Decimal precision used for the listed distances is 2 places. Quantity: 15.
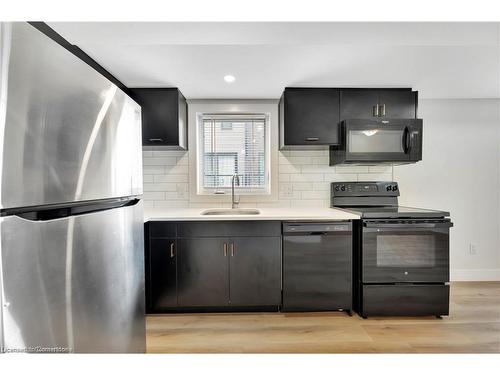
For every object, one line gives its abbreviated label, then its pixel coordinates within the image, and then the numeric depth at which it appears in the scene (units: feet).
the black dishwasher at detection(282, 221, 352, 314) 7.09
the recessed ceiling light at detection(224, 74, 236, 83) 6.98
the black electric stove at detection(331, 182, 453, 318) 6.95
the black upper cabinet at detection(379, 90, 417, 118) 8.04
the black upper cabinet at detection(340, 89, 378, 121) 8.03
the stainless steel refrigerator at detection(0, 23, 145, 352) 1.75
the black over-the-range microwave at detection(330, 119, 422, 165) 7.63
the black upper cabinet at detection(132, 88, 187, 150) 7.84
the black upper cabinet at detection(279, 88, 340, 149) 8.00
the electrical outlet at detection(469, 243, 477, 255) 9.45
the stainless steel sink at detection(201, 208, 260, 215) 8.50
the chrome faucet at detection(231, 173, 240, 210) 8.93
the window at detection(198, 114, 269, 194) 9.24
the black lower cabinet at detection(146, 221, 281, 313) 7.11
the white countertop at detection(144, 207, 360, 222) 7.04
